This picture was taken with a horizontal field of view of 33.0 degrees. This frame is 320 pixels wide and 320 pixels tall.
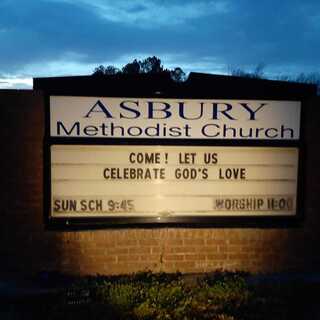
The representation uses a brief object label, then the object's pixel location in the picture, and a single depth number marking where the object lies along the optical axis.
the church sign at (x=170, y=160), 6.99
